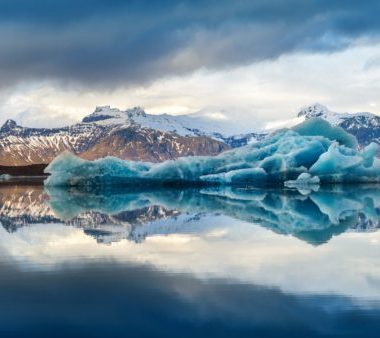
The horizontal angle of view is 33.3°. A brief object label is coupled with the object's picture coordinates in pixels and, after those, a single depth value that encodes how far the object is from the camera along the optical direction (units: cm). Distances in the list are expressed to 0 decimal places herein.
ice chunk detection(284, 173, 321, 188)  3556
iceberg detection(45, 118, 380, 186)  3544
